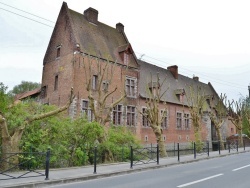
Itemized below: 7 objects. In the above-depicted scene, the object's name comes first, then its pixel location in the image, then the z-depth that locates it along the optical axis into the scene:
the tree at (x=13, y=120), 10.73
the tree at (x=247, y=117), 36.94
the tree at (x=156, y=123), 19.30
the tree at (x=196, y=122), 22.88
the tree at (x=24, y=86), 50.50
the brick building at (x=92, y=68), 24.22
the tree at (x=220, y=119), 28.62
